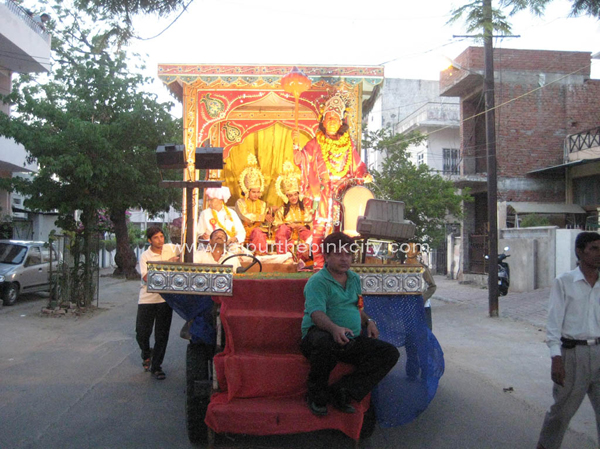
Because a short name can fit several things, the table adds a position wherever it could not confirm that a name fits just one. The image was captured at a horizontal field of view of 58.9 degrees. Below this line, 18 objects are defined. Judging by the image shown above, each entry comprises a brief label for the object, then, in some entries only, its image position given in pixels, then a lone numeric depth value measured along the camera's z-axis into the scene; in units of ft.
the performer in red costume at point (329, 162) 23.11
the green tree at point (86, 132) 39.11
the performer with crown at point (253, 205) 27.37
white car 42.60
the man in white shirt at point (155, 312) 20.25
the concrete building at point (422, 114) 87.15
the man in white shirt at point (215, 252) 18.93
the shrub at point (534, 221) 58.29
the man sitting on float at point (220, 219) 24.18
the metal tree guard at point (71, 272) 38.47
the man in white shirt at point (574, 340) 11.70
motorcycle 47.80
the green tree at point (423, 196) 43.37
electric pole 37.58
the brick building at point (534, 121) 66.33
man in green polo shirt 12.29
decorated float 13.33
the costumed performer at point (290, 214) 25.20
